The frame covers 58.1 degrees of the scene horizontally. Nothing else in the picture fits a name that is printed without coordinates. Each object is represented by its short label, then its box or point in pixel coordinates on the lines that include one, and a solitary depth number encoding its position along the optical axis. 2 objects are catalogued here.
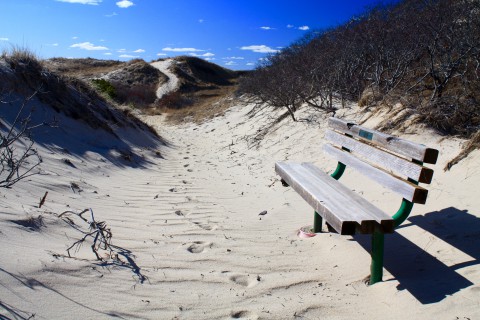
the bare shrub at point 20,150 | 5.31
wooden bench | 3.07
